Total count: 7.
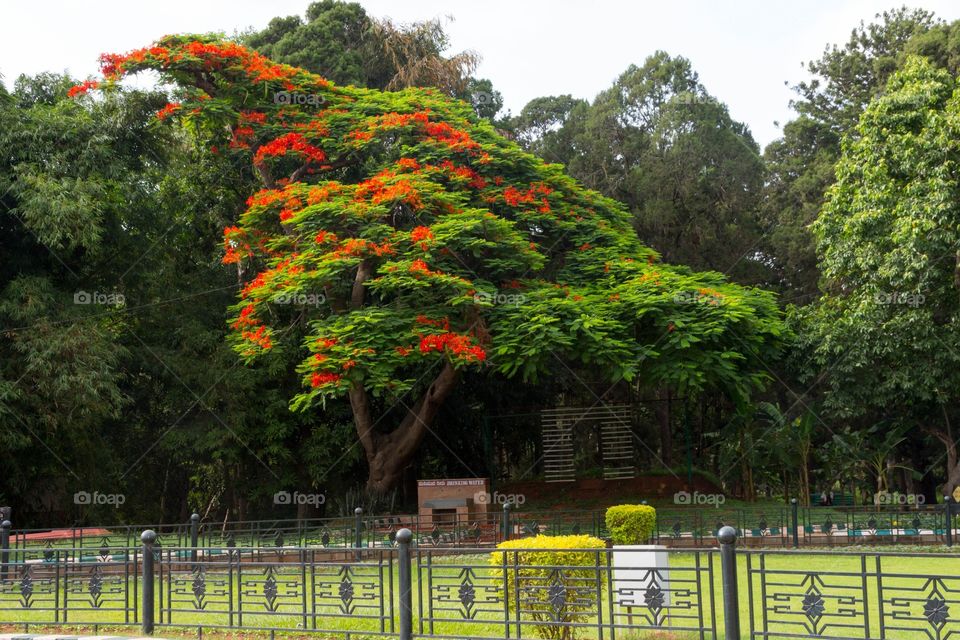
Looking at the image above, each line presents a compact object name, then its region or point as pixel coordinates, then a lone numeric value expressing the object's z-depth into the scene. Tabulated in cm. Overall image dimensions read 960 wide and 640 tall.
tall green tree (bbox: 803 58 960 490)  2077
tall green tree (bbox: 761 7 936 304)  2973
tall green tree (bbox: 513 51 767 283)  3105
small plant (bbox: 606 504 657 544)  1762
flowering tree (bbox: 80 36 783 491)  2050
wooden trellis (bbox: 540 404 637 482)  2823
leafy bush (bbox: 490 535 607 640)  836
